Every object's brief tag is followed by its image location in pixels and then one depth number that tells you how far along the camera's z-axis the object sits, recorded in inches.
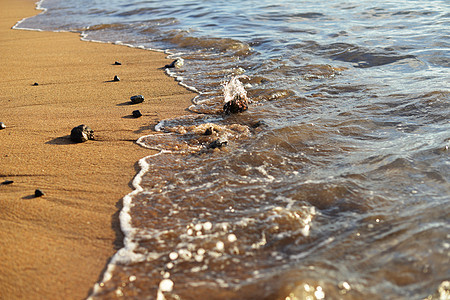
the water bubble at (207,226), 98.7
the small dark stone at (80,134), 145.5
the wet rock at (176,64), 252.8
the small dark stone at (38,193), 112.0
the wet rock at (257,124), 158.8
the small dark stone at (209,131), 151.9
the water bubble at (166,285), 81.4
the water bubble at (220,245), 91.7
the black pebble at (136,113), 171.2
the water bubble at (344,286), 77.8
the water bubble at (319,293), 77.2
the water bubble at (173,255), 89.9
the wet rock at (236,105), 171.6
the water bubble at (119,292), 80.6
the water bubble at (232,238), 93.9
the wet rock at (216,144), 140.1
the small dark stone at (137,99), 187.2
